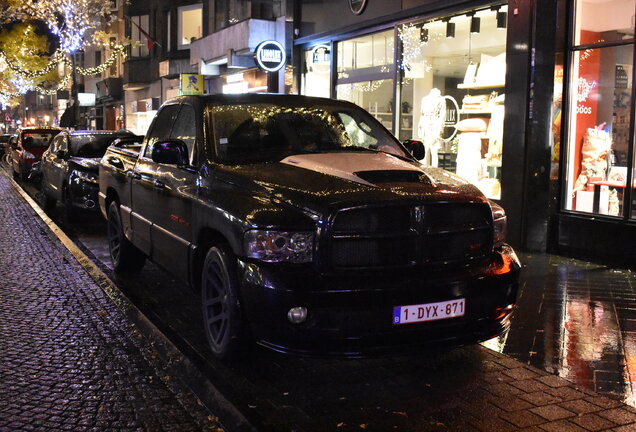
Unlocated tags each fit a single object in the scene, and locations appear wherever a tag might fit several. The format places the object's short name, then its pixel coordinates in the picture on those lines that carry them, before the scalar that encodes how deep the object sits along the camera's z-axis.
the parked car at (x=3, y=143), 41.11
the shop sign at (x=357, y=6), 13.90
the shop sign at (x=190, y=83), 23.50
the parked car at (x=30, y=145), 21.59
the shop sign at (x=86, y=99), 33.91
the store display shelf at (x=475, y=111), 11.43
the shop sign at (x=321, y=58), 16.23
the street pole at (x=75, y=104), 30.16
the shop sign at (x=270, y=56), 16.95
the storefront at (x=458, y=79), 9.80
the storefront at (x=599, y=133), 9.02
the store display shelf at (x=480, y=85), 11.07
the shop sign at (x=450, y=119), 12.29
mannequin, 12.69
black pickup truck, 4.24
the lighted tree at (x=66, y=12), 24.48
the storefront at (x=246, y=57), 17.19
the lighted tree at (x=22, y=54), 32.47
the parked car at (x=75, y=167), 12.38
